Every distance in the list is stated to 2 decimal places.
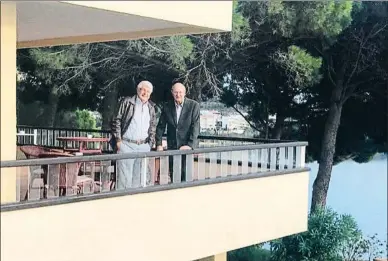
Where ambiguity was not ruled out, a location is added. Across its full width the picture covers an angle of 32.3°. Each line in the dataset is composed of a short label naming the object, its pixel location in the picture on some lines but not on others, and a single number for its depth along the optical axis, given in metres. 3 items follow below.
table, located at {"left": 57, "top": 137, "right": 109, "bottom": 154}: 8.50
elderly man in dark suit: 6.97
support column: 5.08
